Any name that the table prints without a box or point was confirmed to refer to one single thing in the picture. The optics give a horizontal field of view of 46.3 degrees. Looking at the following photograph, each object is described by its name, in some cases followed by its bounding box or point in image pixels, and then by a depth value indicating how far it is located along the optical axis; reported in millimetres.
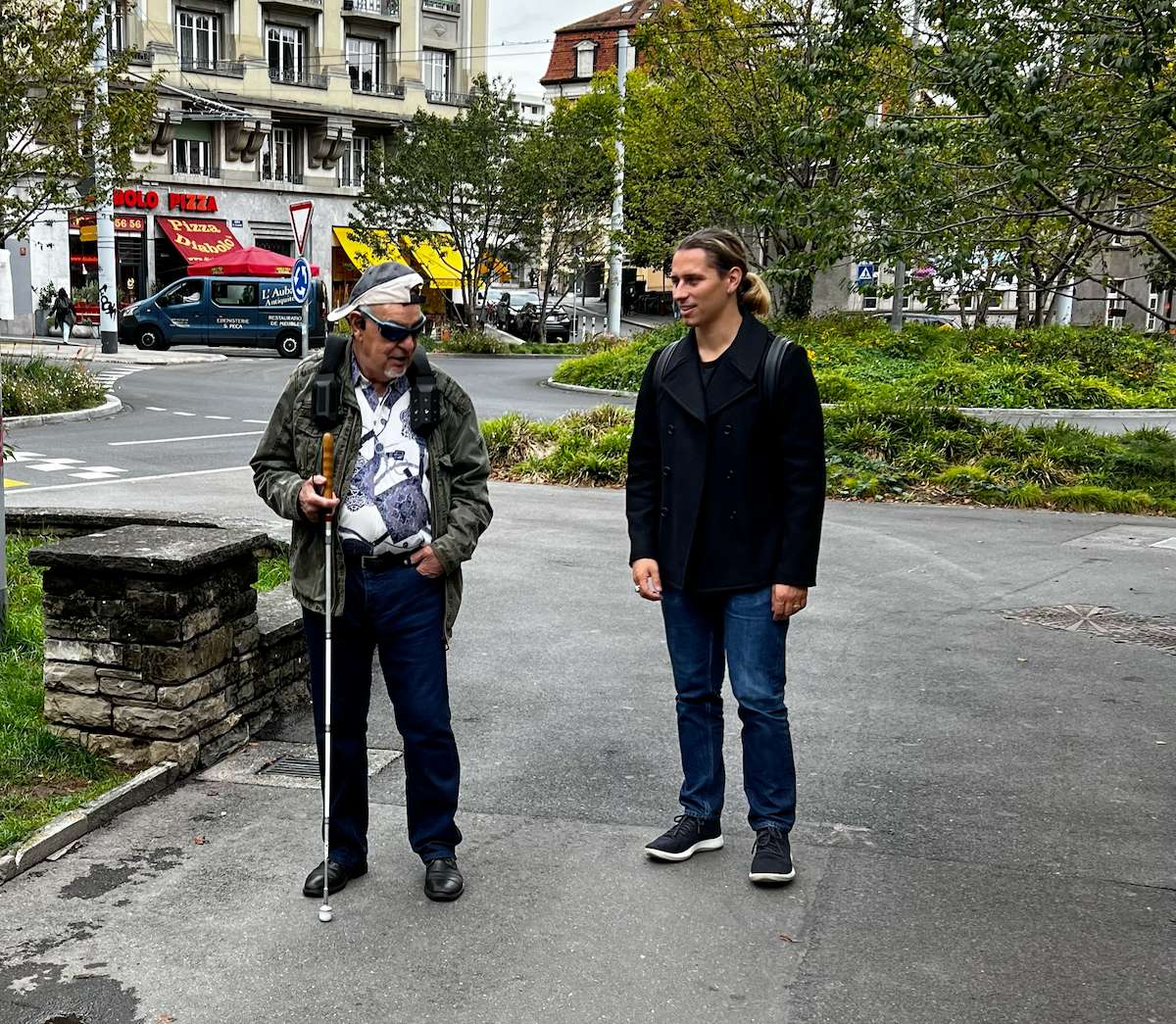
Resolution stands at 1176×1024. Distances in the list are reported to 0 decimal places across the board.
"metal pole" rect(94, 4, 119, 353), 33688
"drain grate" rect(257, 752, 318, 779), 5301
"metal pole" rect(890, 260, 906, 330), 29562
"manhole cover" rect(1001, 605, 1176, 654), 7672
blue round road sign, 20969
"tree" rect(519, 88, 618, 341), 38500
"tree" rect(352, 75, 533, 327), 38375
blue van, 37094
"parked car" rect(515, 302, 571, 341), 46375
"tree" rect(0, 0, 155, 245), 19141
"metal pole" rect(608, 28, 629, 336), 34250
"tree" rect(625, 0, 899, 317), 25797
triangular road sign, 20453
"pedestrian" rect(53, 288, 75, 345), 39344
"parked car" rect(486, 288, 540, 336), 47250
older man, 4055
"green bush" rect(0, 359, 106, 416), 20406
